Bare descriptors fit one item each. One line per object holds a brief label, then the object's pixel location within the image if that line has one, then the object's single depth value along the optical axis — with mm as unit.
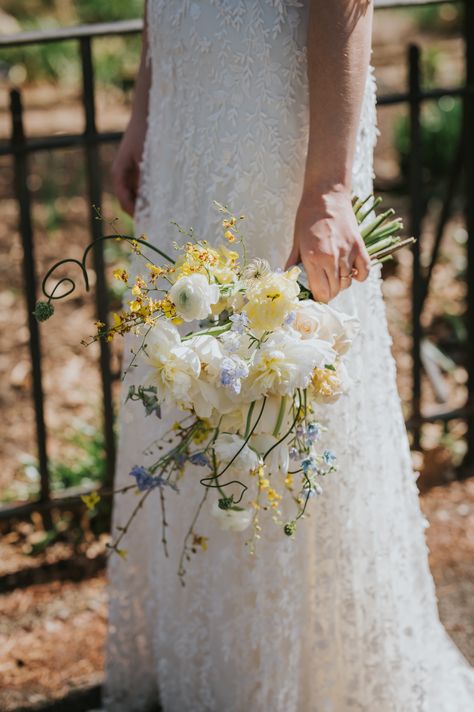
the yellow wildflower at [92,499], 2260
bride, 2043
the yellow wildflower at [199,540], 2193
